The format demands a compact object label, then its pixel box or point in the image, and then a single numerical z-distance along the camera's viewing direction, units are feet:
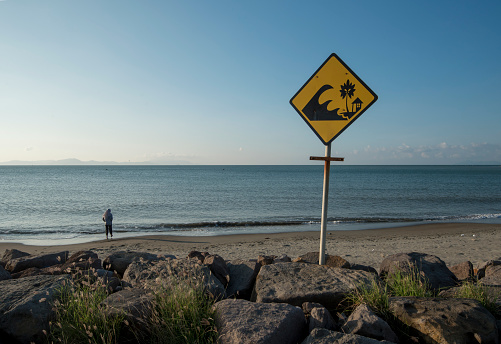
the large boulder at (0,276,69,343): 10.18
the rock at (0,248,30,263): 22.46
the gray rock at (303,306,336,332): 9.72
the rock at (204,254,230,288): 14.94
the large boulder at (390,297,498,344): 9.16
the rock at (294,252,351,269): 16.42
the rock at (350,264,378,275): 17.53
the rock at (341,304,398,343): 9.12
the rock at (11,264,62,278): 16.33
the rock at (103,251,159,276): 18.43
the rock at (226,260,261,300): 14.23
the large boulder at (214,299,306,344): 8.80
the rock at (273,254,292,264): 18.48
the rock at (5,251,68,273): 19.38
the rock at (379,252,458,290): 15.34
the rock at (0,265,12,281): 16.27
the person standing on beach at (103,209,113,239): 56.13
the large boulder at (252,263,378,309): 11.91
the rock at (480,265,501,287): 14.41
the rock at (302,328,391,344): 8.41
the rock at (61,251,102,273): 17.32
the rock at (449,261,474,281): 18.06
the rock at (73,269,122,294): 13.94
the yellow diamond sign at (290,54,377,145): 14.34
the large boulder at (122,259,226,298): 11.53
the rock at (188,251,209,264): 17.92
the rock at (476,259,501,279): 18.40
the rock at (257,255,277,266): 17.17
